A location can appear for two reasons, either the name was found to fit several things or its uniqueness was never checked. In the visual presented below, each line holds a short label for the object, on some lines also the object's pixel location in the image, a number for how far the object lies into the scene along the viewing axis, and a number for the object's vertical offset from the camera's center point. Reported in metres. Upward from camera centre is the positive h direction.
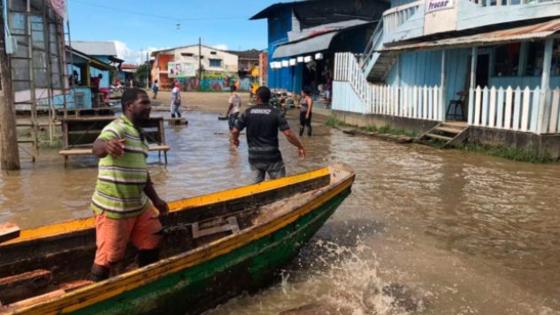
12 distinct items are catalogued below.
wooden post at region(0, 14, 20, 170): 8.94 -0.47
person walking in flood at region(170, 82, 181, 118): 20.62 -0.59
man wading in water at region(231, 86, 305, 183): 5.98 -0.54
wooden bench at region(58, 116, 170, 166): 10.26 -0.96
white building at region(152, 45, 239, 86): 64.44 +3.48
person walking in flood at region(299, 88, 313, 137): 15.09 -0.64
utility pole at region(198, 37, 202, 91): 62.44 +2.82
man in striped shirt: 3.67 -0.73
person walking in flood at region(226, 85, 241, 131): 14.67 -0.50
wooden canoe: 3.35 -1.36
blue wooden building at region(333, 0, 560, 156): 10.93 +0.77
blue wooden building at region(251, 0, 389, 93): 25.34 +3.32
